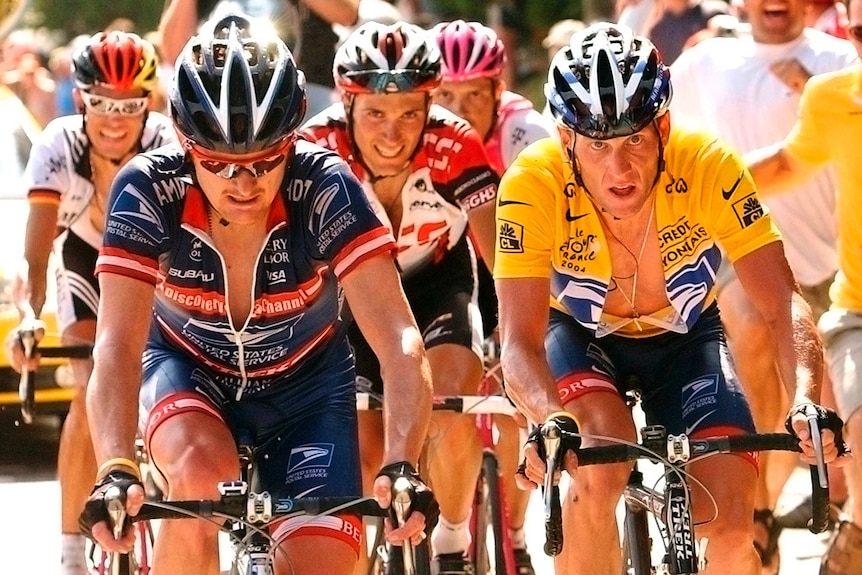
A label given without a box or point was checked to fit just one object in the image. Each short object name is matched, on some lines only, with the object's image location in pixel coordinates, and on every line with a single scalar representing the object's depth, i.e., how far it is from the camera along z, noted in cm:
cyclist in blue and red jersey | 932
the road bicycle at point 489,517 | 1380
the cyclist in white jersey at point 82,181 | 1466
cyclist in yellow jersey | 1020
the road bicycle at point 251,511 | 848
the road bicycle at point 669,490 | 912
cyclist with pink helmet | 1605
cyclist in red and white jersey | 1321
